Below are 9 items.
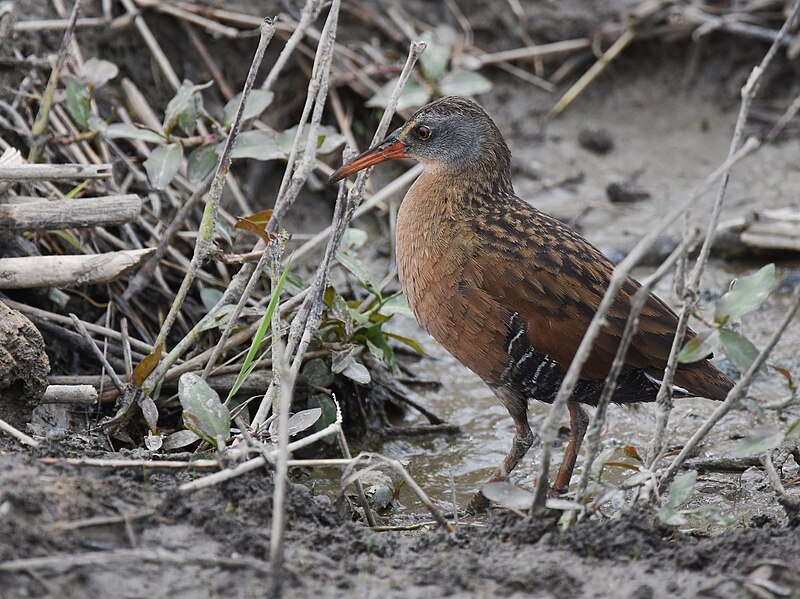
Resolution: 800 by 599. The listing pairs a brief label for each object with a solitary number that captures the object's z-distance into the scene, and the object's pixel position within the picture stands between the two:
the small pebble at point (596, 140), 13.10
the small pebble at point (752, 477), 7.54
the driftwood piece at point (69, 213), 7.35
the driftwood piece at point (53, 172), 7.23
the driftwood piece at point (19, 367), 6.44
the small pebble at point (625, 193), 12.35
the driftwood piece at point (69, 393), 6.91
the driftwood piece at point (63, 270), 7.30
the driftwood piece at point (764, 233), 10.94
